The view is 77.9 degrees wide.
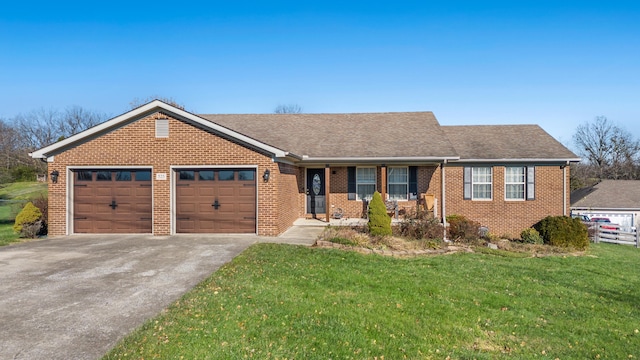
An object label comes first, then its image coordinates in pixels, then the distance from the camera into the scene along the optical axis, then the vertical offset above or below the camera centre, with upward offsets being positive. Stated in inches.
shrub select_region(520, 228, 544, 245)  620.1 -93.8
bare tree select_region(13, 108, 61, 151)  1956.2 +224.6
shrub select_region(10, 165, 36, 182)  1669.5 +27.4
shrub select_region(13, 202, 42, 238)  507.8 -56.7
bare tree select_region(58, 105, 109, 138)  2022.0 +289.3
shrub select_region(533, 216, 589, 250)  593.3 -84.3
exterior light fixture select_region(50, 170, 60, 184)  517.7 +5.0
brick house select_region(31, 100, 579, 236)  511.5 +11.1
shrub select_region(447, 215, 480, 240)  583.2 -77.7
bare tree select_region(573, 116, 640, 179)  1740.9 +101.5
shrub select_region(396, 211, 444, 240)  530.9 -66.9
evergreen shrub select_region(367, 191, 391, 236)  491.5 -51.1
